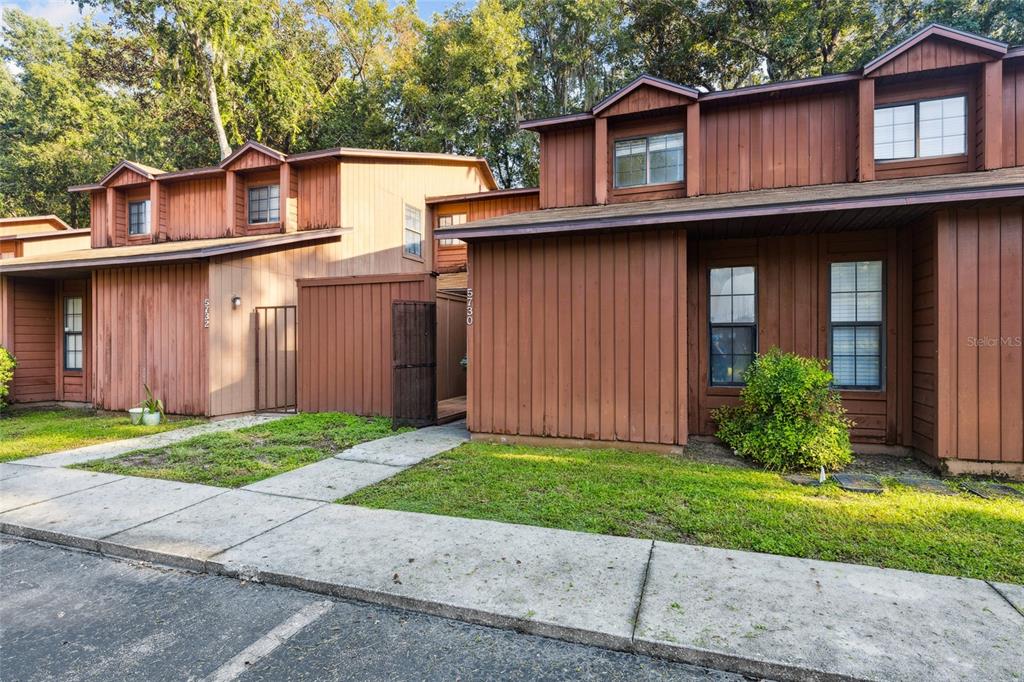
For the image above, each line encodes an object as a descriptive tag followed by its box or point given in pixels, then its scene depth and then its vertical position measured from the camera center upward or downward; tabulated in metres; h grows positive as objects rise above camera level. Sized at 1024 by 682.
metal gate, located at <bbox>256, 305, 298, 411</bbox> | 9.94 -0.39
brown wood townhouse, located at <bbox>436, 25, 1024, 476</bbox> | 5.63 +0.84
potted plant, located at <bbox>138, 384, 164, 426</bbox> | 8.66 -1.27
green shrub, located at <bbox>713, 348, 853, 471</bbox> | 5.86 -1.01
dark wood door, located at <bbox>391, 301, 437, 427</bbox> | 8.34 -0.45
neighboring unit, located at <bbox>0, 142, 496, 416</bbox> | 9.25 +0.98
